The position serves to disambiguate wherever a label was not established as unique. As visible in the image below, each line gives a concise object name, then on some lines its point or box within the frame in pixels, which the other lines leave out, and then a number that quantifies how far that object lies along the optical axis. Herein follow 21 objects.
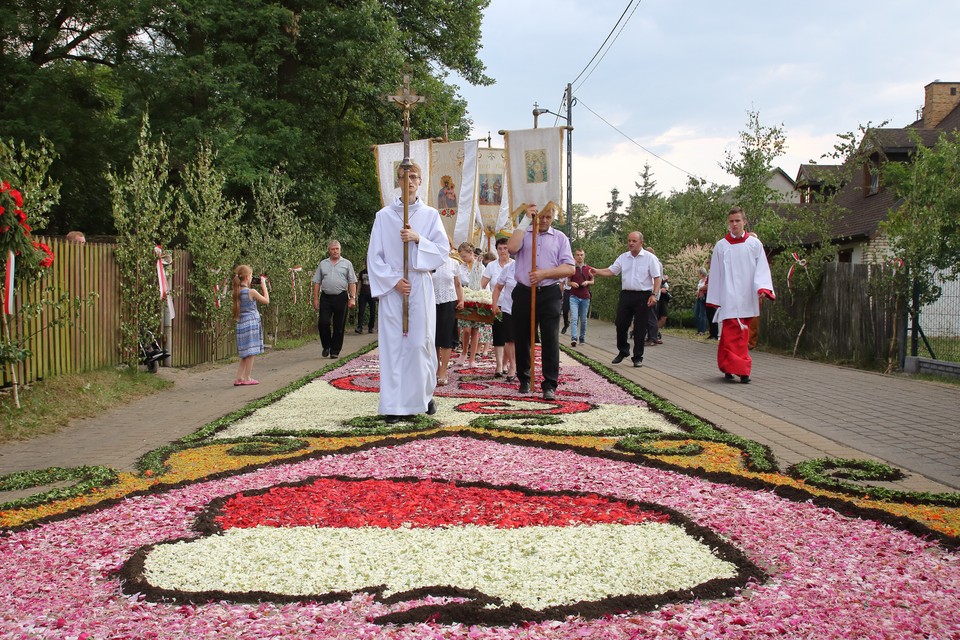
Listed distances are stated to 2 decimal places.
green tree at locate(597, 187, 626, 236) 140.75
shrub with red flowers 7.64
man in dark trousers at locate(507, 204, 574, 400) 9.91
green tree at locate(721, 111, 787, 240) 20.09
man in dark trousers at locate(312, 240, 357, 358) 16.12
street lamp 35.31
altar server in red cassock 12.02
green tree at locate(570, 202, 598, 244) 96.38
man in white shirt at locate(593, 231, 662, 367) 14.29
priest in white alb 8.16
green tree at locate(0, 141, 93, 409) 7.71
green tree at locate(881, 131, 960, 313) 12.94
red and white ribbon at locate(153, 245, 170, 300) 11.90
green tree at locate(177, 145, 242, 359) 14.36
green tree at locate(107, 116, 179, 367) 11.48
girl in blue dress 11.84
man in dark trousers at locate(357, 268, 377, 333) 24.98
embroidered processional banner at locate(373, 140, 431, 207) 16.47
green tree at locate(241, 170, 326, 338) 19.78
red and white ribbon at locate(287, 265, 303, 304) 20.33
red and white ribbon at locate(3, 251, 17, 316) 7.85
